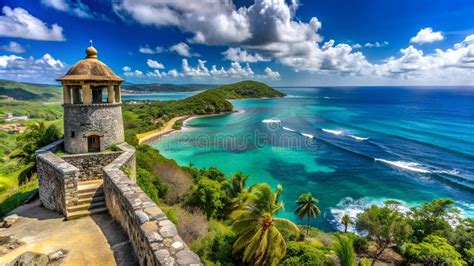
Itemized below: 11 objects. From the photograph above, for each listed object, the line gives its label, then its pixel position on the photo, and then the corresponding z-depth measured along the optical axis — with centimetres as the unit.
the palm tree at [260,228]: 1256
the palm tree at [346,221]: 2300
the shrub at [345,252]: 1176
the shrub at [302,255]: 1606
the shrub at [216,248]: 1523
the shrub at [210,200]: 2145
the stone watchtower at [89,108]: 1152
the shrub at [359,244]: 2248
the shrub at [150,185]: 1514
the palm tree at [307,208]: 2298
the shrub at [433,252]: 1773
